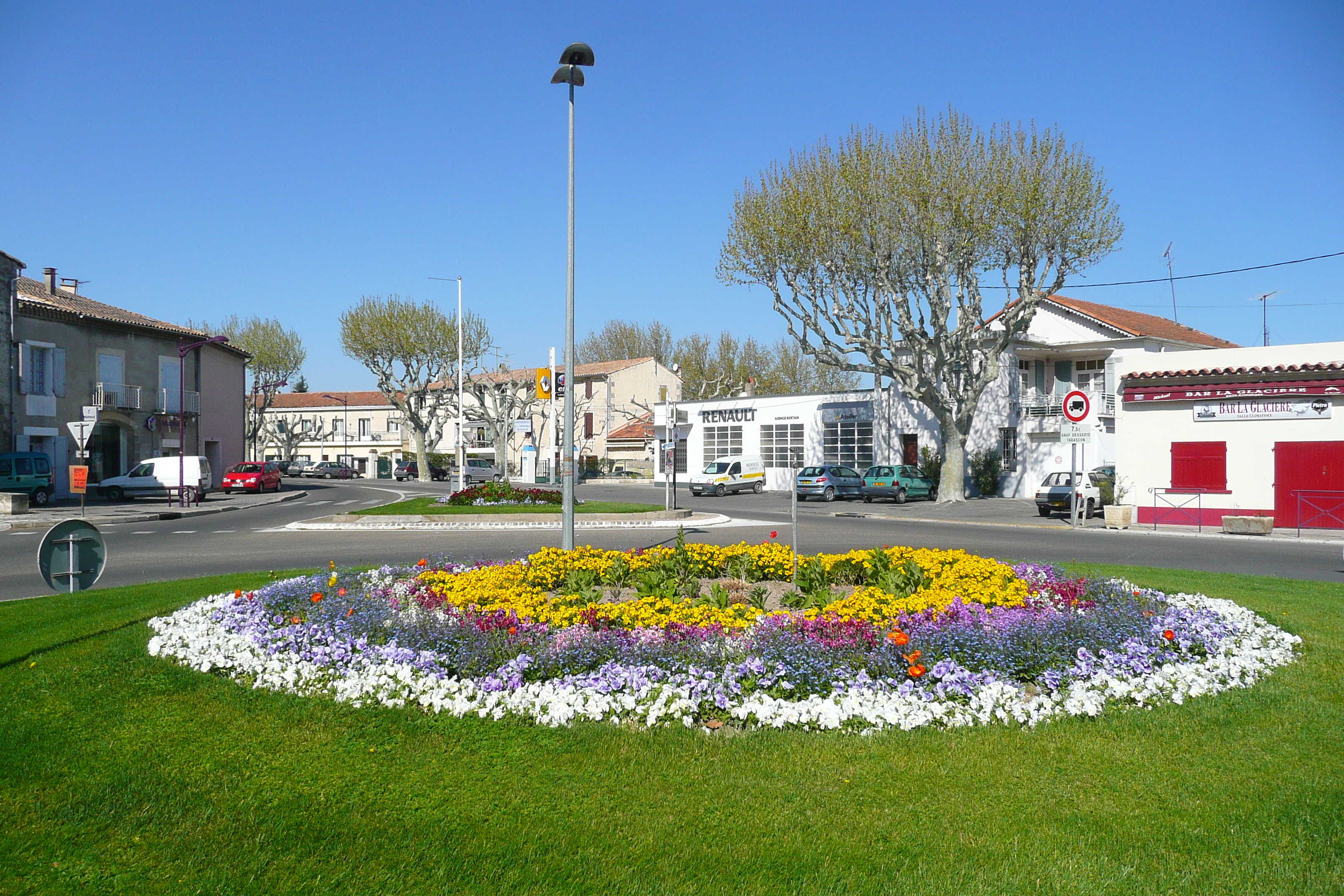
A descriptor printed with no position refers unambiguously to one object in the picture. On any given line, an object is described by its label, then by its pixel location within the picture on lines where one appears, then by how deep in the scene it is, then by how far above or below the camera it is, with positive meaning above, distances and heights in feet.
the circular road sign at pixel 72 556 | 24.90 -2.81
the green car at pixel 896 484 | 129.70 -5.12
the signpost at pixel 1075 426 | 82.94 +1.82
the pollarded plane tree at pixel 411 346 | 202.59 +22.24
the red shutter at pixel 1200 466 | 82.84 -1.77
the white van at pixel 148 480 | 122.11 -3.83
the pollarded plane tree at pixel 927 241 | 103.91 +23.70
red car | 147.02 -4.35
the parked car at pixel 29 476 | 108.06 -2.81
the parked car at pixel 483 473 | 179.01 -4.83
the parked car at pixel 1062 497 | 98.32 -5.27
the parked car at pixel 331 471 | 249.14 -5.79
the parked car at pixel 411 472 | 223.92 -5.55
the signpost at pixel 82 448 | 89.45 +0.28
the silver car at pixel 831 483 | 135.64 -5.03
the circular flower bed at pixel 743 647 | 19.95 -4.77
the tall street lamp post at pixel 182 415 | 108.88 +4.83
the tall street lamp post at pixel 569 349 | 44.11 +5.05
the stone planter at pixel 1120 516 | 84.43 -6.19
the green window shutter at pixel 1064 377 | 143.33 +10.57
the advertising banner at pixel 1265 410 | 77.71 +2.97
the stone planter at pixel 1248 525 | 75.72 -6.39
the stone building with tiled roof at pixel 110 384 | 121.08 +9.70
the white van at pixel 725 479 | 152.15 -4.99
